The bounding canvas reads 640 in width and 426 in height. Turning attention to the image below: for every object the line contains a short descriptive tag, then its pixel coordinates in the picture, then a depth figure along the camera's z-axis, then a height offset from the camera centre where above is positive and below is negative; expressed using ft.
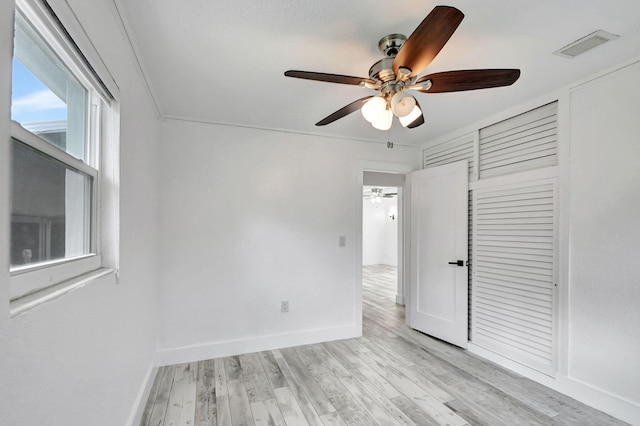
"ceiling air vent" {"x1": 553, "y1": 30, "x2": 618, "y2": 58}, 5.36 +3.28
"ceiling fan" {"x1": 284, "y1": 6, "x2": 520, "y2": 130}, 4.16 +2.28
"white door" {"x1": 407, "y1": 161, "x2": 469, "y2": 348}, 10.14 -1.38
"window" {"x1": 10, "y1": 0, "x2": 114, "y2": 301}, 2.68 +0.62
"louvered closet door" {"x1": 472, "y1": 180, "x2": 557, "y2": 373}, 7.84 -1.63
